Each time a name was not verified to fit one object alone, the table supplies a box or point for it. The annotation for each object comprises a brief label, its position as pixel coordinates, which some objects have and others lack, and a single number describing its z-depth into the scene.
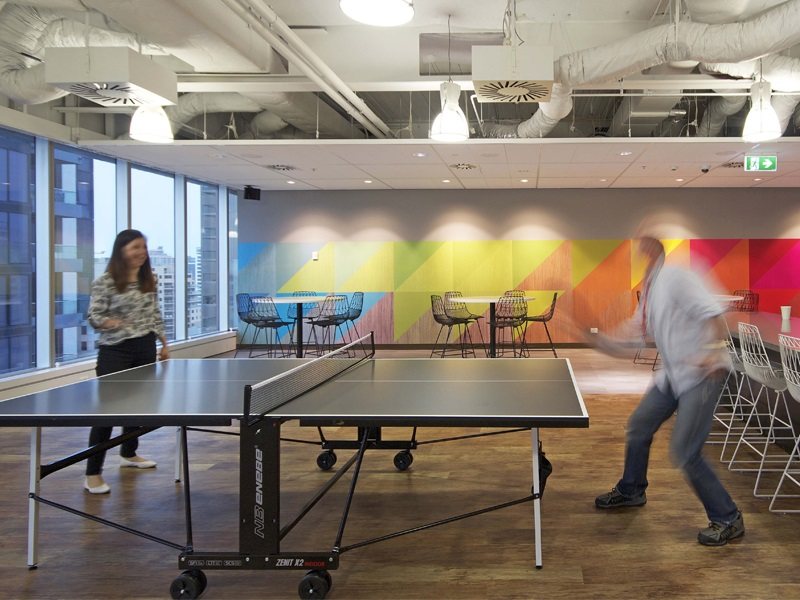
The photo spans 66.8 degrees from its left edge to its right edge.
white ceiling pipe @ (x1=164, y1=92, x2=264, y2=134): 6.86
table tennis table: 2.21
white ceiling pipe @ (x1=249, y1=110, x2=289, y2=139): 7.69
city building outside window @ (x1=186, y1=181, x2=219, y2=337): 9.82
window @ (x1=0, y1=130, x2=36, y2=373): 6.23
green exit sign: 7.31
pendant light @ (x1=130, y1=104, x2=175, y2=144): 4.99
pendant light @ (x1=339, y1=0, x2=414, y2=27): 2.75
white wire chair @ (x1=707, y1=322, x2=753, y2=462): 4.60
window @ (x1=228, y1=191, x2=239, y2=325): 11.12
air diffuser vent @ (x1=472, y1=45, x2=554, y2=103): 3.76
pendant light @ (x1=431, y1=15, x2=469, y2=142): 4.91
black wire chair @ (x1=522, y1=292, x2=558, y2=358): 8.86
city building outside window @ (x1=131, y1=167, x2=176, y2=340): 8.48
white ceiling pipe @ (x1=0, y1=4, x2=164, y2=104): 4.30
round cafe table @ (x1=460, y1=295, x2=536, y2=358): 8.14
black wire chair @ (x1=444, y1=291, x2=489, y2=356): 8.88
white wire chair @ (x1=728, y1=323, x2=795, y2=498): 3.63
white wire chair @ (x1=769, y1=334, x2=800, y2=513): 3.11
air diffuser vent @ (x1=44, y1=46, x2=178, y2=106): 3.57
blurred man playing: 2.59
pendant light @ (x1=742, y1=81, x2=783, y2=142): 4.94
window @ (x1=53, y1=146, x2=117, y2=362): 6.97
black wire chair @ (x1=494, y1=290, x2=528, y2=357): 8.83
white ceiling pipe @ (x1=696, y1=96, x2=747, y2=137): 6.82
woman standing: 3.51
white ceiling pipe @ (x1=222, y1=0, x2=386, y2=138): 3.87
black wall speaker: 10.46
